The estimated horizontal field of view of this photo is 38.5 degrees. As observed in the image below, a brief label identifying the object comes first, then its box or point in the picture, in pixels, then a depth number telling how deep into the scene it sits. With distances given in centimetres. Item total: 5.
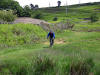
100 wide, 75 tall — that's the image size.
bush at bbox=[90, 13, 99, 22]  6500
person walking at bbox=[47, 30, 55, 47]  1664
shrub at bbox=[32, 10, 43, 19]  7732
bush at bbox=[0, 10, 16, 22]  3481
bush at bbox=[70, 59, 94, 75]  914
